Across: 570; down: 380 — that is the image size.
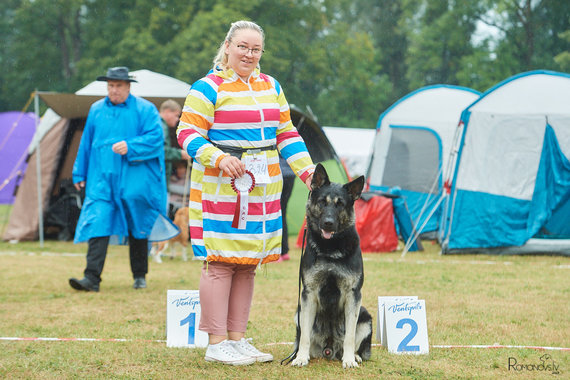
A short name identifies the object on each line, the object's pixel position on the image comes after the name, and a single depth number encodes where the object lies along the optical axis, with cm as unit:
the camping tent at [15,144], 1928
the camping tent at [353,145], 2362
